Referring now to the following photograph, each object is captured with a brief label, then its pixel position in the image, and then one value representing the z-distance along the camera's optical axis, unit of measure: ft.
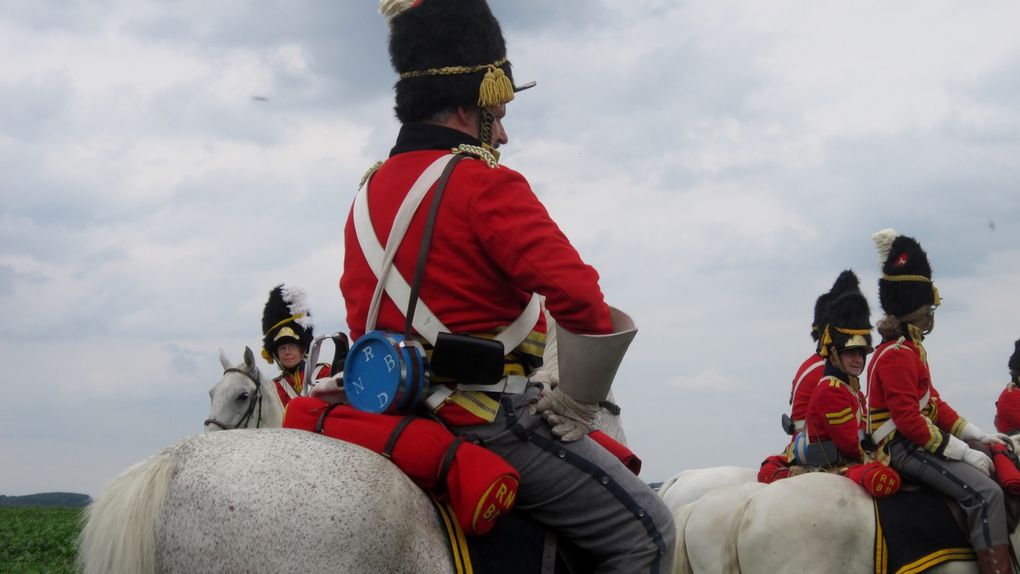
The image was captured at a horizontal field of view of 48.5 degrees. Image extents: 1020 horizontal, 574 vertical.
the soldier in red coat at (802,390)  37.70
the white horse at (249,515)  10.98
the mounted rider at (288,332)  39.86
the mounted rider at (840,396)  34.73
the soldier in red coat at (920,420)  29.01
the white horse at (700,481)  40.96
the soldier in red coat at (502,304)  12.72
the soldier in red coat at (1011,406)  59.41
